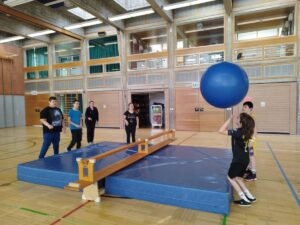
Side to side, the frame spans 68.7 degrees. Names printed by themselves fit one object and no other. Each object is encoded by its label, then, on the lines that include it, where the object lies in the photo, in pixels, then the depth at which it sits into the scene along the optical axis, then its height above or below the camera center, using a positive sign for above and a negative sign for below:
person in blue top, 5.64 -0.53
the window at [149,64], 10.94 +1.89
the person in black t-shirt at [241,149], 2.74 -0.65
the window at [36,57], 14.10 +3.03
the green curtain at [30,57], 14.54 +3.05
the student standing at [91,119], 6.79 -0.53
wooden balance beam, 2.79 -1.04
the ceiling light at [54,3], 9.55 +4.41
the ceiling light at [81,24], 10.33 +3.75
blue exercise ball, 3.04 +0.21
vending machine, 11.98 -0.84
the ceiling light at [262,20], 9.52 +3.51
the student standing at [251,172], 3.80 -1.27
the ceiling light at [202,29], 10.25 +3.42
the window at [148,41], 11.34 +3.20
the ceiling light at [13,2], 8.26 +3.83
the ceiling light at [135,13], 9.37 +3.81
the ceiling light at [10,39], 12.29 +3.67
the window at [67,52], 13.11 +3.07
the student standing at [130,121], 6.39 -0.57
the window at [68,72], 12.95 +1.85
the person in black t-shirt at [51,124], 4.61 -0.45
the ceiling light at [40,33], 11.27 +3.72
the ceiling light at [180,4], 8.52 +3.81
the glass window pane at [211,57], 9.81 +1.92
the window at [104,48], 12.02 +3.04
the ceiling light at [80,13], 10.71 +4.46
